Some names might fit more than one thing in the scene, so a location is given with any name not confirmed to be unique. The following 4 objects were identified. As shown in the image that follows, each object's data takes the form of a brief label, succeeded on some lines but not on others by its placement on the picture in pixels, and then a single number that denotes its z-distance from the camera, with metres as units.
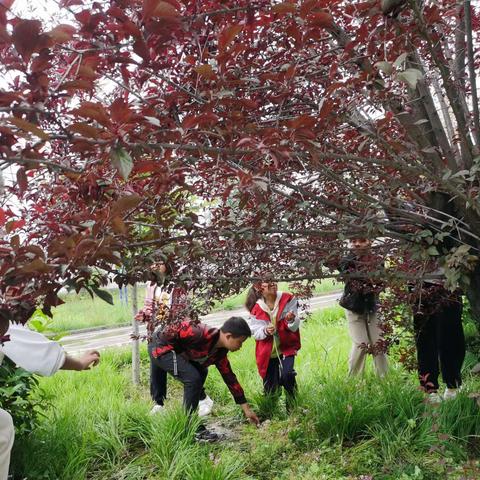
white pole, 4.79
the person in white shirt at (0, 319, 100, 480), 2.47
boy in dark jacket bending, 3.41
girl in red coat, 3.85
